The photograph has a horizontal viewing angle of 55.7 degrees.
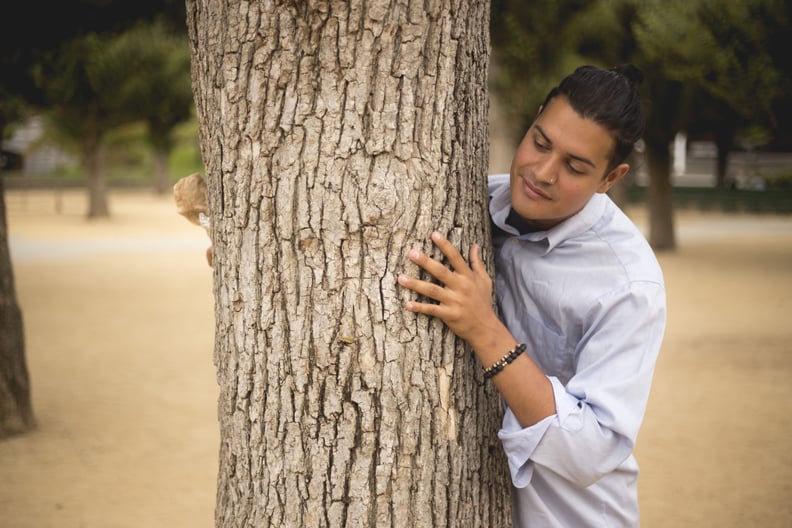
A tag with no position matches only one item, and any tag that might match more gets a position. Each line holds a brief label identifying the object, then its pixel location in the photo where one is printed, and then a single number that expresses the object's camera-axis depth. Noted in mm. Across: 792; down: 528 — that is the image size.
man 1587
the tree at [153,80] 20547
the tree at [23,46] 5047
